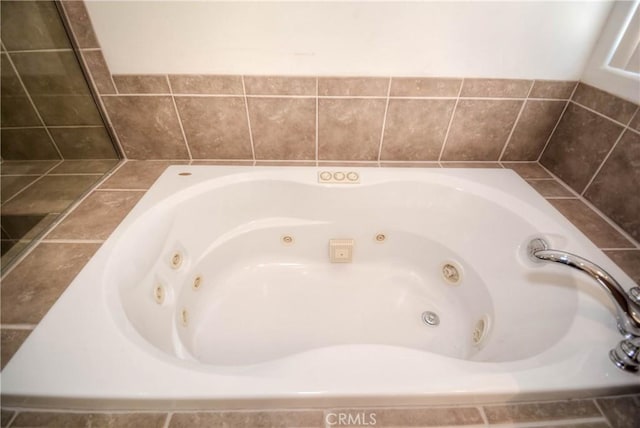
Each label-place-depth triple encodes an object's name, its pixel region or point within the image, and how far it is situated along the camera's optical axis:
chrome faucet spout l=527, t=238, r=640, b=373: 0.54
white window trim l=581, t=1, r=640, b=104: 0.85
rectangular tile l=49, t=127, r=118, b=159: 1.11
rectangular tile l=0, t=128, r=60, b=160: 1.06
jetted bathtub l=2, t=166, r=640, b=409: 0.52
